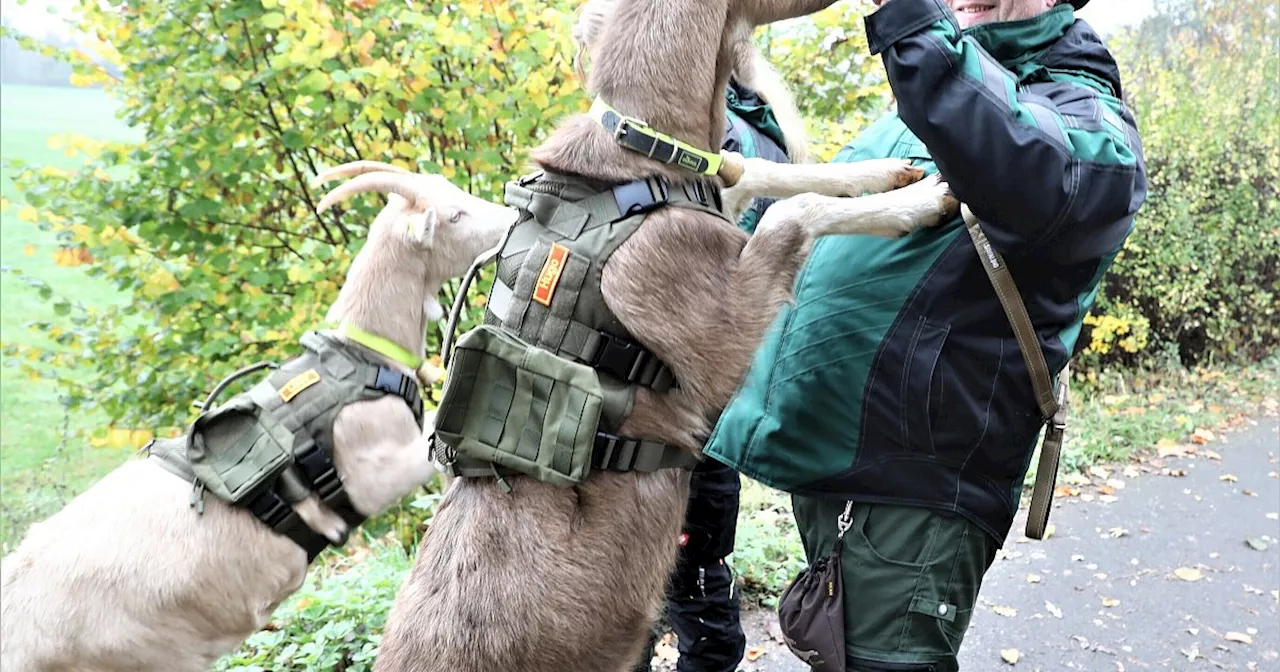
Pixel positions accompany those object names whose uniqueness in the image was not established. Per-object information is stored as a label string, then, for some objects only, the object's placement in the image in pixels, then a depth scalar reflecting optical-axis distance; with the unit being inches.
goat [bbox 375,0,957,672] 80.3
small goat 116.1
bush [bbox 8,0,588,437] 185.2
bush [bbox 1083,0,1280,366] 356.8
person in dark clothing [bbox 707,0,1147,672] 79.6
